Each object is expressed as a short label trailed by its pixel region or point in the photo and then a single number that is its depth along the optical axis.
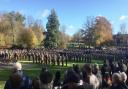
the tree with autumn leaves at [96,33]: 40.86
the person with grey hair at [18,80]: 2.86
